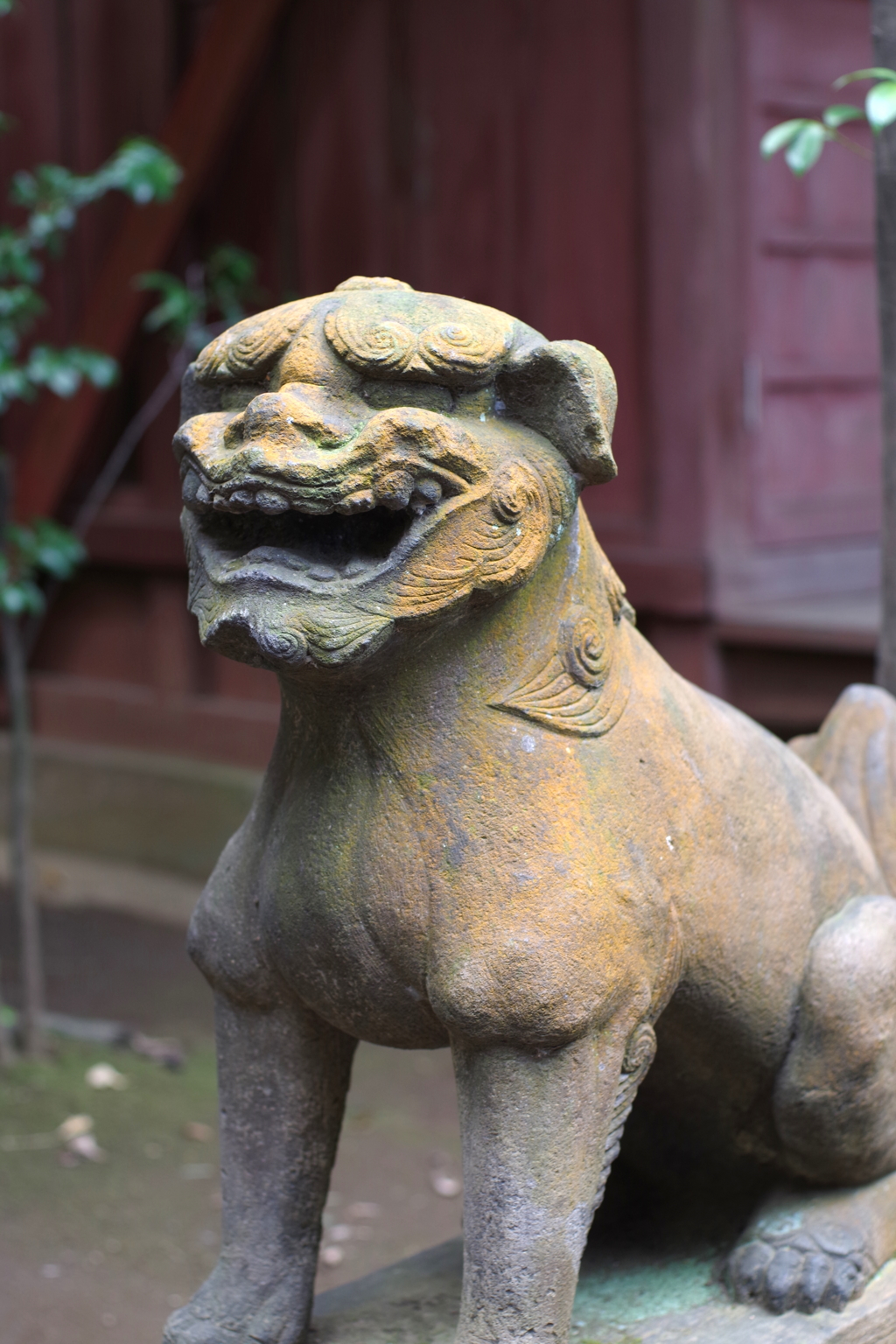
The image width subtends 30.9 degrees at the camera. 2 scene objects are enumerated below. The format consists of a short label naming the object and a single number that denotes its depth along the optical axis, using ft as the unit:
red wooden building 13.29
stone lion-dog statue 4.58
